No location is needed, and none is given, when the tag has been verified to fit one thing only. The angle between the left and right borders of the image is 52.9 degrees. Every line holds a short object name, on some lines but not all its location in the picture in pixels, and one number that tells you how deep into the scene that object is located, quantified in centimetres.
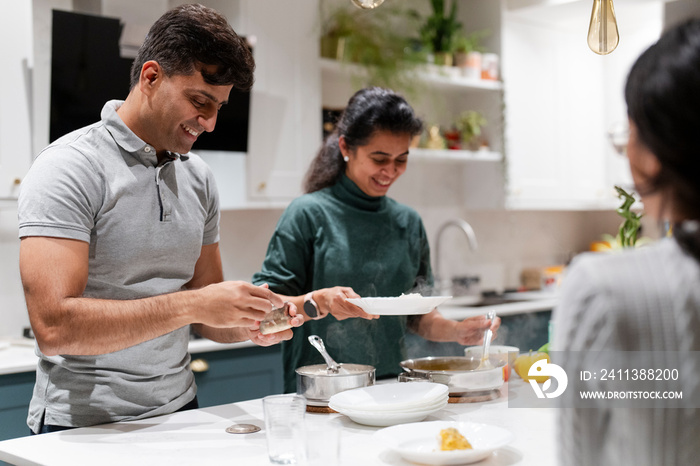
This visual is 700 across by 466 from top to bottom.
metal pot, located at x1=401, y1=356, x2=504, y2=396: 168
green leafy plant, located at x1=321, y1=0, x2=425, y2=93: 364
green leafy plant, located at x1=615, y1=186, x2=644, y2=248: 183
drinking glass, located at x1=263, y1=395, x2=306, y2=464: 118
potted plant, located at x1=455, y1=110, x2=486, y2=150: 420
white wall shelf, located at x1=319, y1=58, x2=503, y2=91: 363
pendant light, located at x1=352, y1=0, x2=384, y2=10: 169
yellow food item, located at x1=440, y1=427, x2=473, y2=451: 122
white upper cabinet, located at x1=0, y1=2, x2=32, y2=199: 267
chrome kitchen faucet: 412
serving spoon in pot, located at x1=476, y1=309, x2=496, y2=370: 179
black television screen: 271
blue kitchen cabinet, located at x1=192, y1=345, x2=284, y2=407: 284
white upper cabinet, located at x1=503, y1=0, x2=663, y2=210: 434
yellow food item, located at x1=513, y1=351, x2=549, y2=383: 189
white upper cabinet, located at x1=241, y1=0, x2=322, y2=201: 328
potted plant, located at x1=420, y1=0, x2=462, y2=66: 412
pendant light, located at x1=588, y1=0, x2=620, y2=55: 182
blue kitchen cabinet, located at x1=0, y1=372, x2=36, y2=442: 244
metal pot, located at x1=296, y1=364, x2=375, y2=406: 160
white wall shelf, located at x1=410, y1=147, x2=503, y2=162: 395
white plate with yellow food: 120
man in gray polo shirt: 142
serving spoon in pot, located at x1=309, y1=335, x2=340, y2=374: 168
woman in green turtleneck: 210
